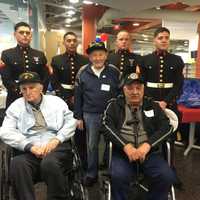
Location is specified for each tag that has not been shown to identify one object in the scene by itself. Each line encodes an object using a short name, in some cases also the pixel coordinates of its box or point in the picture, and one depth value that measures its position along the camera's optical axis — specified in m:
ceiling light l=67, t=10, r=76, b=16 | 8.11
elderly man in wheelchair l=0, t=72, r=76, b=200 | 1.64
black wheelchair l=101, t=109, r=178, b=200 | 1.68
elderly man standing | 2.13
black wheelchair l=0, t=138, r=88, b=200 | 1.75
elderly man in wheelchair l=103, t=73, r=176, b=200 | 1.66
